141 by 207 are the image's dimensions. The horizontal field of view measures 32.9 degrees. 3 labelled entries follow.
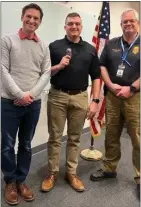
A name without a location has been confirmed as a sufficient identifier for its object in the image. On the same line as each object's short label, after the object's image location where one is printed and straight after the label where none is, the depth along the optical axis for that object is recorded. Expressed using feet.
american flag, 9.91
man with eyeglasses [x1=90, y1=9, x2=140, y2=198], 7.00
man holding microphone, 6.98
